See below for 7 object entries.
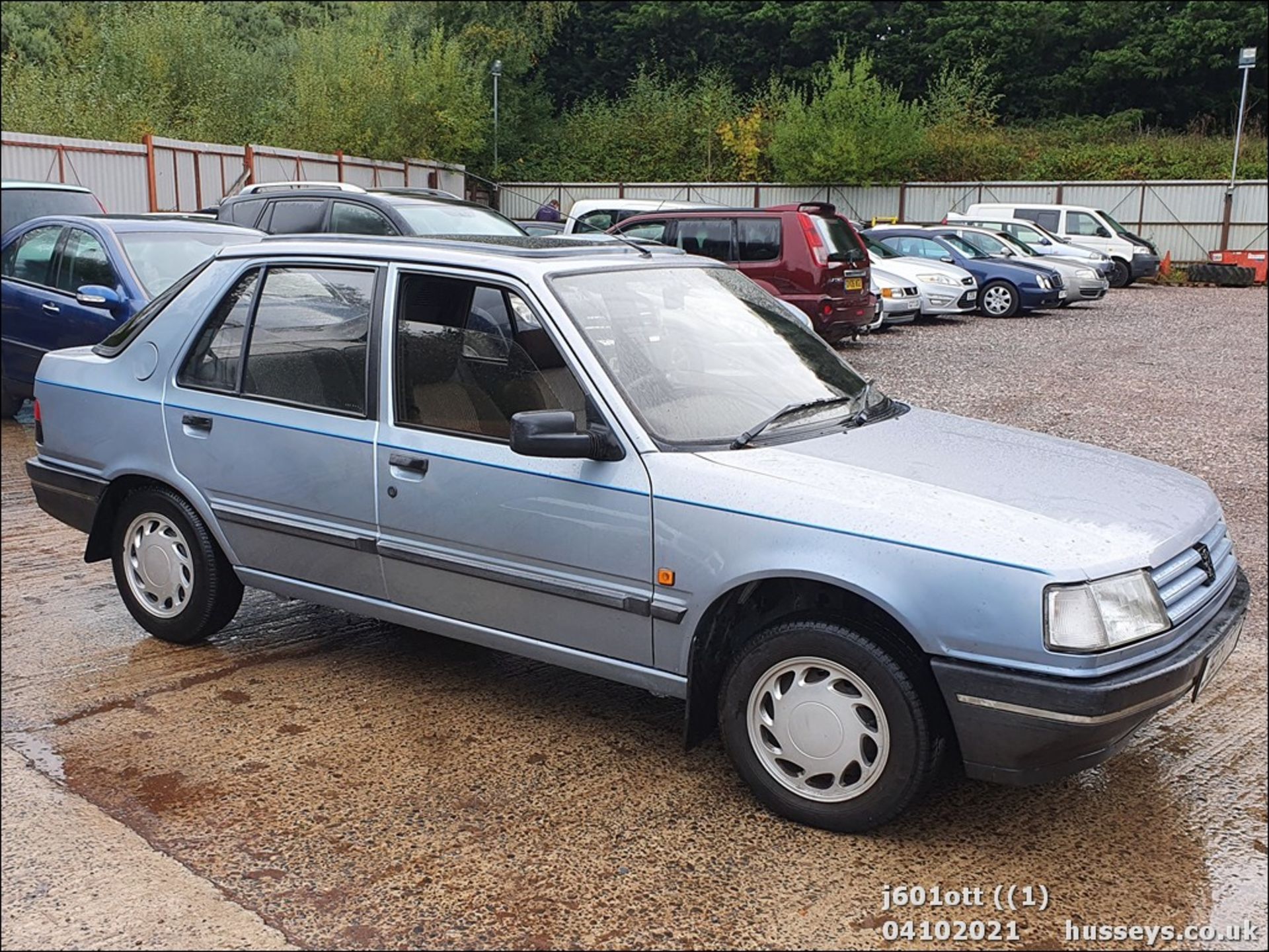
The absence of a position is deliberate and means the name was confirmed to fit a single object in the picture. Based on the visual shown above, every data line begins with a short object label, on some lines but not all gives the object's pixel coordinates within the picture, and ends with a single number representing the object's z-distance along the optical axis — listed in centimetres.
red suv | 1399
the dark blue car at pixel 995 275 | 2042
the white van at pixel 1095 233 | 2797
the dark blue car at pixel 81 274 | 912
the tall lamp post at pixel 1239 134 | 3322
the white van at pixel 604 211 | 1842
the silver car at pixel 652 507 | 335
